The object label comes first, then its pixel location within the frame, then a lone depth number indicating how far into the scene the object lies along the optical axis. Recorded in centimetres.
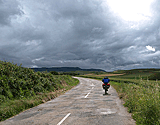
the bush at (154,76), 5135
